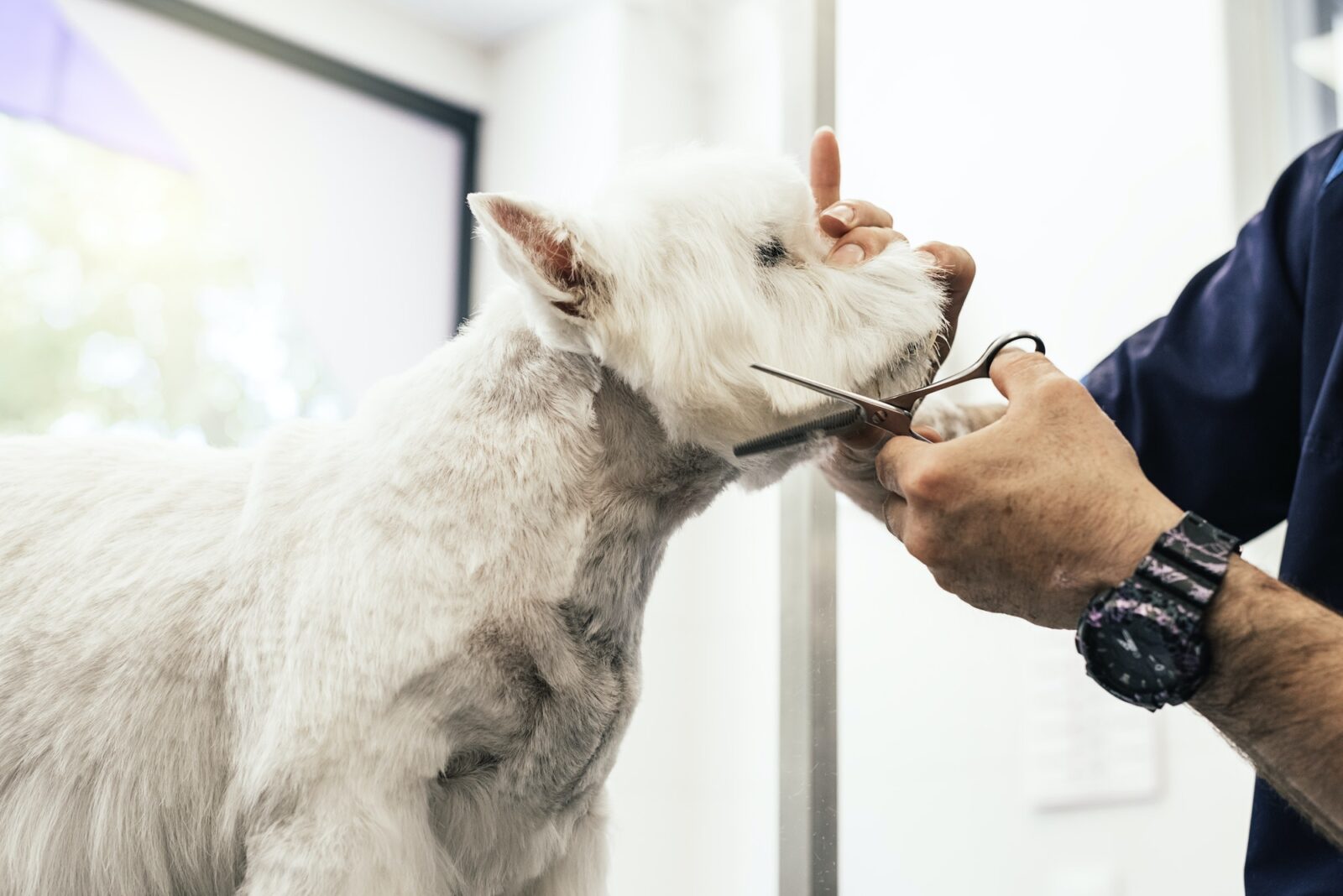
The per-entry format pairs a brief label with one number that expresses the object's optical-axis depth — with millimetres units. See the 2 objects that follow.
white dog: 575
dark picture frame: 2123
